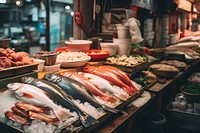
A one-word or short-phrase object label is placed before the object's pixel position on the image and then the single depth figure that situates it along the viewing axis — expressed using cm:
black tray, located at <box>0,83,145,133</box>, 226
